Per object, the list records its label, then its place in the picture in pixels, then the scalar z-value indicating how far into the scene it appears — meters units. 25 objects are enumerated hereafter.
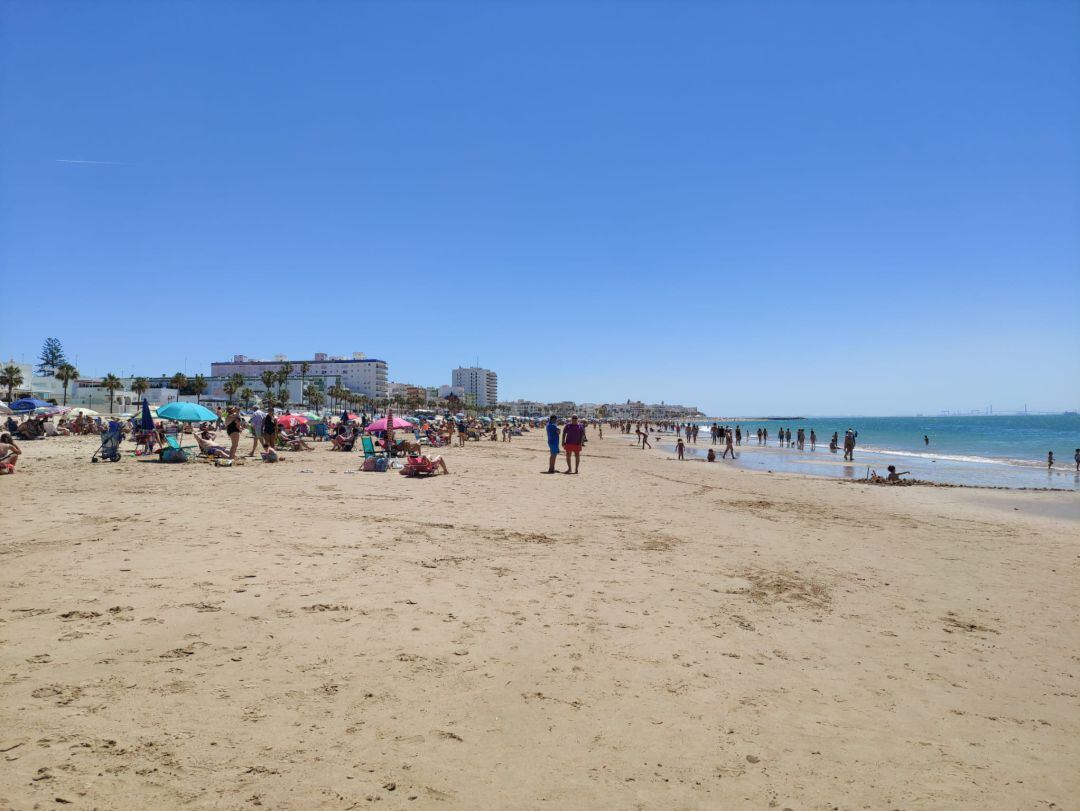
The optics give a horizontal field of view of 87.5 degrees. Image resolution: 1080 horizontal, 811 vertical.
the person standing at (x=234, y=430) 16.84
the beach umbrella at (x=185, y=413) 17.69
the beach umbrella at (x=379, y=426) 21.38
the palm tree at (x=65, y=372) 75.56
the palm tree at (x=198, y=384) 101.18
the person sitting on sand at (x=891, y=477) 20.19
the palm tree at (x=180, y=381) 98.31
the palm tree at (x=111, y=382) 80.81
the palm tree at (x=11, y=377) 66.06
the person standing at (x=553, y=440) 17.57
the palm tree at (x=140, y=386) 85.54
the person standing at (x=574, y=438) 17.25
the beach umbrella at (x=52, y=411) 35.70
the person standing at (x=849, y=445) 34.09
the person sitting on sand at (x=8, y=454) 13.30
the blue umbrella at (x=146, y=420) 18.12
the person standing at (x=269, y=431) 18.10
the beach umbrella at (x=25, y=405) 35.50
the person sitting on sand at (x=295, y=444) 22.97
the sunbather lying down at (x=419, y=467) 14.55
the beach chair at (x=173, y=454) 16.14
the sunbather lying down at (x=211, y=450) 16.54
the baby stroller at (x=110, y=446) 16.55
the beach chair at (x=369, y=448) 17.95
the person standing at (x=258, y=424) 18.34
